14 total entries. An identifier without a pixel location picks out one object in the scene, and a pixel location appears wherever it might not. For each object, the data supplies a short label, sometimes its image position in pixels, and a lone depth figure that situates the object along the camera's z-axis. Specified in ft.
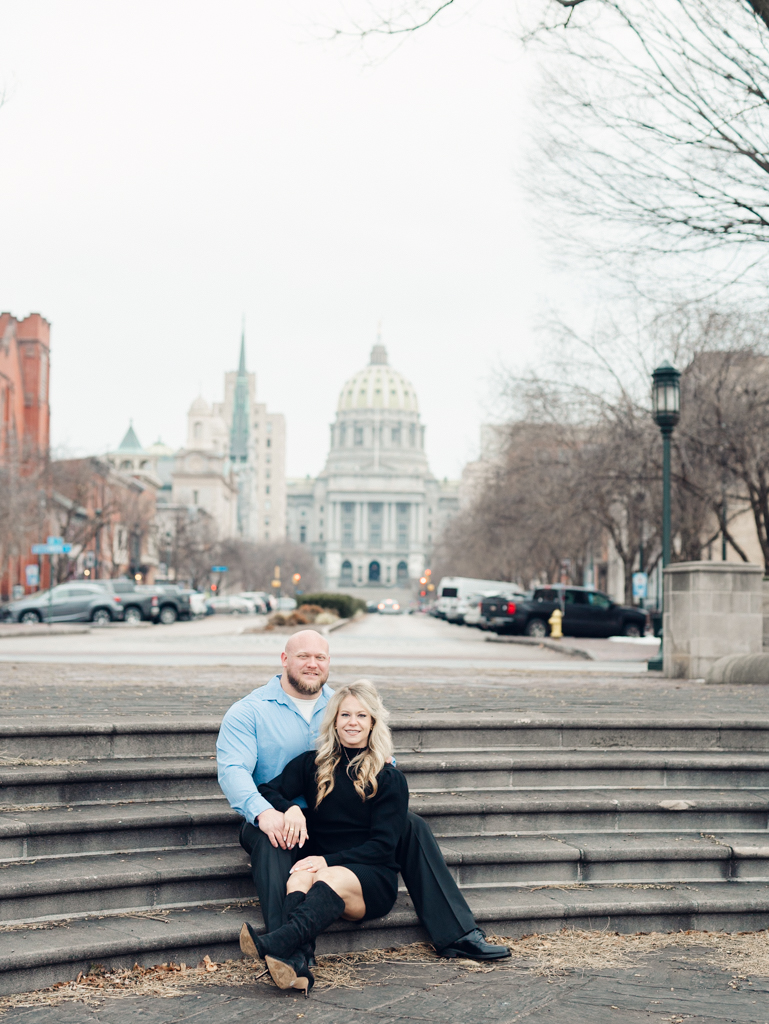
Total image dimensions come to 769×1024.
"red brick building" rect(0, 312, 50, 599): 168.96
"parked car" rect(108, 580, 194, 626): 155.84
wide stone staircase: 19.08
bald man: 19.12
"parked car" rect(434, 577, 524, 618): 195.67
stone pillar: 50.72
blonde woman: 19.12
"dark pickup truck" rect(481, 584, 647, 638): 122.31
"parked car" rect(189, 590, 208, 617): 185.51
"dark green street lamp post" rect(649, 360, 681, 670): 59.72
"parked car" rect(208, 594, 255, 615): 247.09
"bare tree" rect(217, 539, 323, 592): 347.77
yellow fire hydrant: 115.75
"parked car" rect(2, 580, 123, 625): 143.13
